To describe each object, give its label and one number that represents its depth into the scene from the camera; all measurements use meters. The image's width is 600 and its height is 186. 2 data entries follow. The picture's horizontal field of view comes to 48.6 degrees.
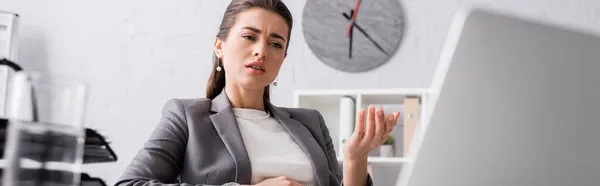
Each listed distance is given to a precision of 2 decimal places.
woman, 1.14
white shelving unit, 2.58
